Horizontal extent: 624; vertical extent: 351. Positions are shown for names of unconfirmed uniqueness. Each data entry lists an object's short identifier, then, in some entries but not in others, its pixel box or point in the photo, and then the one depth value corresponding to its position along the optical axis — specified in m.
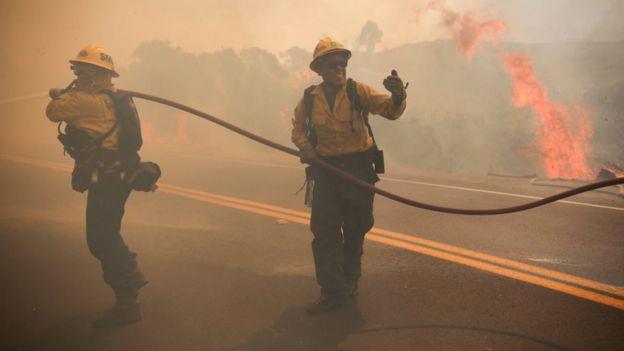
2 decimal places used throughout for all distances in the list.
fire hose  3.39
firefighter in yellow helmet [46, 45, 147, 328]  3.64
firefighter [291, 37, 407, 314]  3.76
